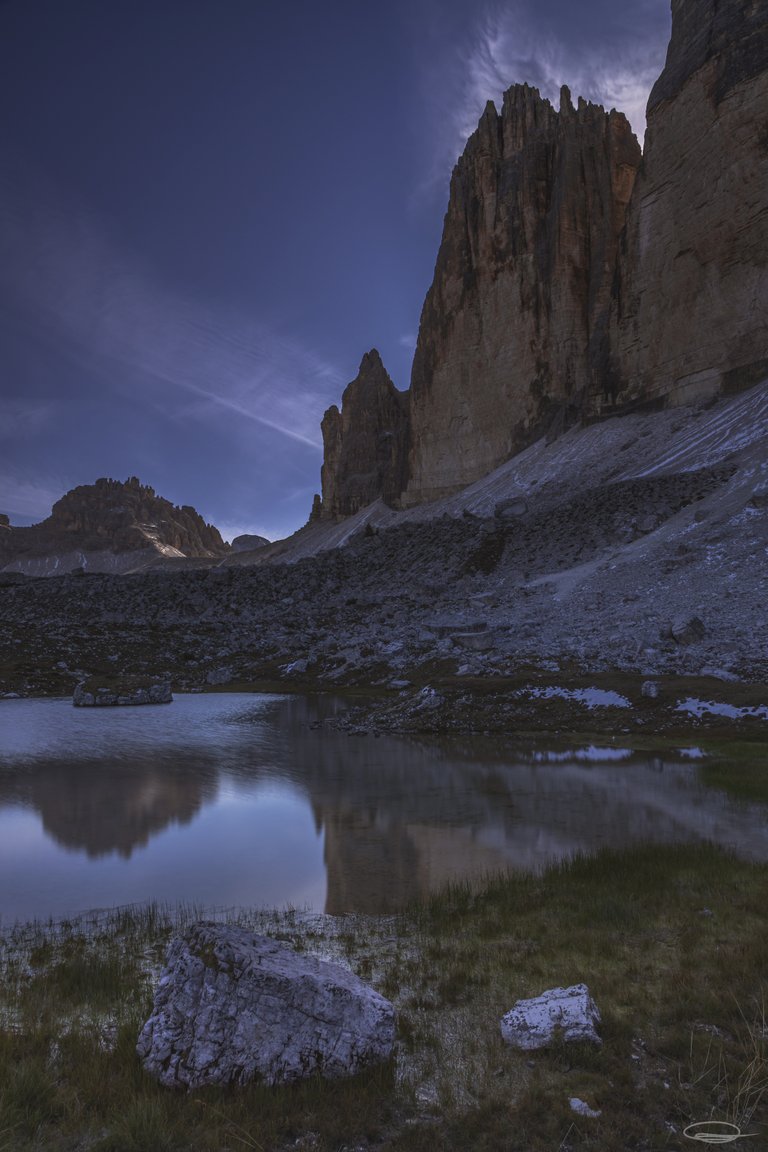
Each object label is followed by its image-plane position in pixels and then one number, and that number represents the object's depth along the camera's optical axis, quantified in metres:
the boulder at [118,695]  39.38
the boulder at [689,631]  31.27
